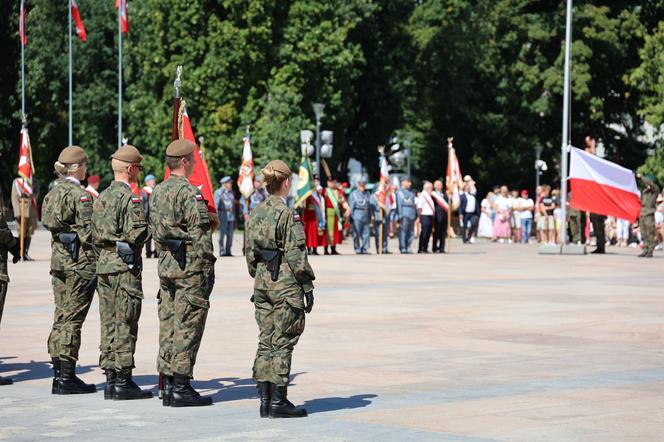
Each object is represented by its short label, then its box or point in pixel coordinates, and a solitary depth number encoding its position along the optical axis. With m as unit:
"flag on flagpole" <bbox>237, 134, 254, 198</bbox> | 36.25
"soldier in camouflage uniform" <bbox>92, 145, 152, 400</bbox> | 10.05
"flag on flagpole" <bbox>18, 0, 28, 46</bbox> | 57.34
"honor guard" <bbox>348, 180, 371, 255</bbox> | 33.69
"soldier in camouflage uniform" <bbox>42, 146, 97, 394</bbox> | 10.66
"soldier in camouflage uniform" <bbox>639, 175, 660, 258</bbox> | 31.82
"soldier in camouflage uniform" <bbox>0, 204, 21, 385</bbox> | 11.08
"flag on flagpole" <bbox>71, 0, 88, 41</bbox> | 54.59
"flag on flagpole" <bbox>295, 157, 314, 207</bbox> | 32.31
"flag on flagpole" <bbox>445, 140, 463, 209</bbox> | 38.37
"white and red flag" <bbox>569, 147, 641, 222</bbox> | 31.83
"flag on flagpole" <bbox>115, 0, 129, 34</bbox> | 52.59
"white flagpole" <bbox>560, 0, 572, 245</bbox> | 32.97
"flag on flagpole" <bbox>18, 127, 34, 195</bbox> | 30.20
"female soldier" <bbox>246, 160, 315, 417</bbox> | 9.23
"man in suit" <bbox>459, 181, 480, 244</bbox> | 41.81
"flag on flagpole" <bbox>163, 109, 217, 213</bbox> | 10.93
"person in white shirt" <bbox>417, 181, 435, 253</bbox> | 34.20
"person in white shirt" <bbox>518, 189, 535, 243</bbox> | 43.50
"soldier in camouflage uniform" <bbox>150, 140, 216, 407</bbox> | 9.68
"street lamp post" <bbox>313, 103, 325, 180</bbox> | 43.01
